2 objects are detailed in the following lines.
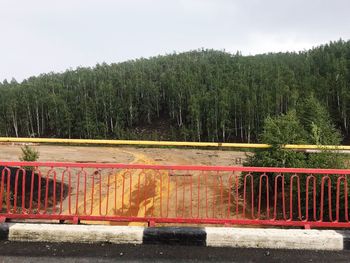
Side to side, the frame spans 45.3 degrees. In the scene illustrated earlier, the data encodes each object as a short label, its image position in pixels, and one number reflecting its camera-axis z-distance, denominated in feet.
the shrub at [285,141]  43.60
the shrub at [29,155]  54.19
